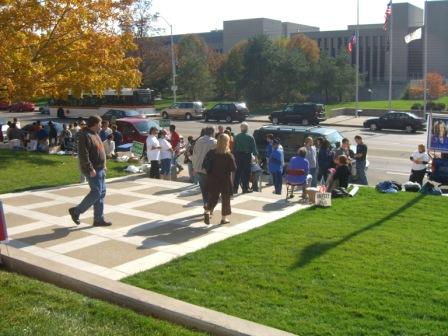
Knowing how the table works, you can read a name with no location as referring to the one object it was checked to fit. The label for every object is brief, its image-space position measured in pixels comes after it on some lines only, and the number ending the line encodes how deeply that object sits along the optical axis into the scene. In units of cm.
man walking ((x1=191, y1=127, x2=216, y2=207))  1039
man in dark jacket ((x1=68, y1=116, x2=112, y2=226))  891
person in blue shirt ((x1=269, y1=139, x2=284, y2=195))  1365
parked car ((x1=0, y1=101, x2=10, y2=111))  6309
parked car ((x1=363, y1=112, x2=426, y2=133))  3541
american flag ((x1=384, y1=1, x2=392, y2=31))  4119
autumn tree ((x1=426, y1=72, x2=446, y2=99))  5917
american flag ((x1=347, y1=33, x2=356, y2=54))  4462
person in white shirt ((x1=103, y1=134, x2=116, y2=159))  1962
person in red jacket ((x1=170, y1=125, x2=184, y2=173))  1752
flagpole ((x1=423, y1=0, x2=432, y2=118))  4082
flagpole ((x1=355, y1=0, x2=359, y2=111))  4782
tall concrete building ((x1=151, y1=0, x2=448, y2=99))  8219
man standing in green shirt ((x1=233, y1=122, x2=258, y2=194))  1327
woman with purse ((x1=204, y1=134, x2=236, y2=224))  951
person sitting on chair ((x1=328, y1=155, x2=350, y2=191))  1255
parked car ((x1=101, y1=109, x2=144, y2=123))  3762
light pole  5409
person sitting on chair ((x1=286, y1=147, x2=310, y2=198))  1220
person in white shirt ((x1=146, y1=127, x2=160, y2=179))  1517
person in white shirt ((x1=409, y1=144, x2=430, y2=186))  1534
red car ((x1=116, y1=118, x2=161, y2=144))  2450
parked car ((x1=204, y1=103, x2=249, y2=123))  4331
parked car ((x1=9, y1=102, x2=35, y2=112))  6043
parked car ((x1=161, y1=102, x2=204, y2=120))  4672
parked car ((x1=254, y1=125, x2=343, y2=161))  1728
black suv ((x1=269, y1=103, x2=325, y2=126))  4078
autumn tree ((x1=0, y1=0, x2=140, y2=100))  1753
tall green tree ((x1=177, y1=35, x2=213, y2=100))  5878
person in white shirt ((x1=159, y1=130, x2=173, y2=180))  1529
